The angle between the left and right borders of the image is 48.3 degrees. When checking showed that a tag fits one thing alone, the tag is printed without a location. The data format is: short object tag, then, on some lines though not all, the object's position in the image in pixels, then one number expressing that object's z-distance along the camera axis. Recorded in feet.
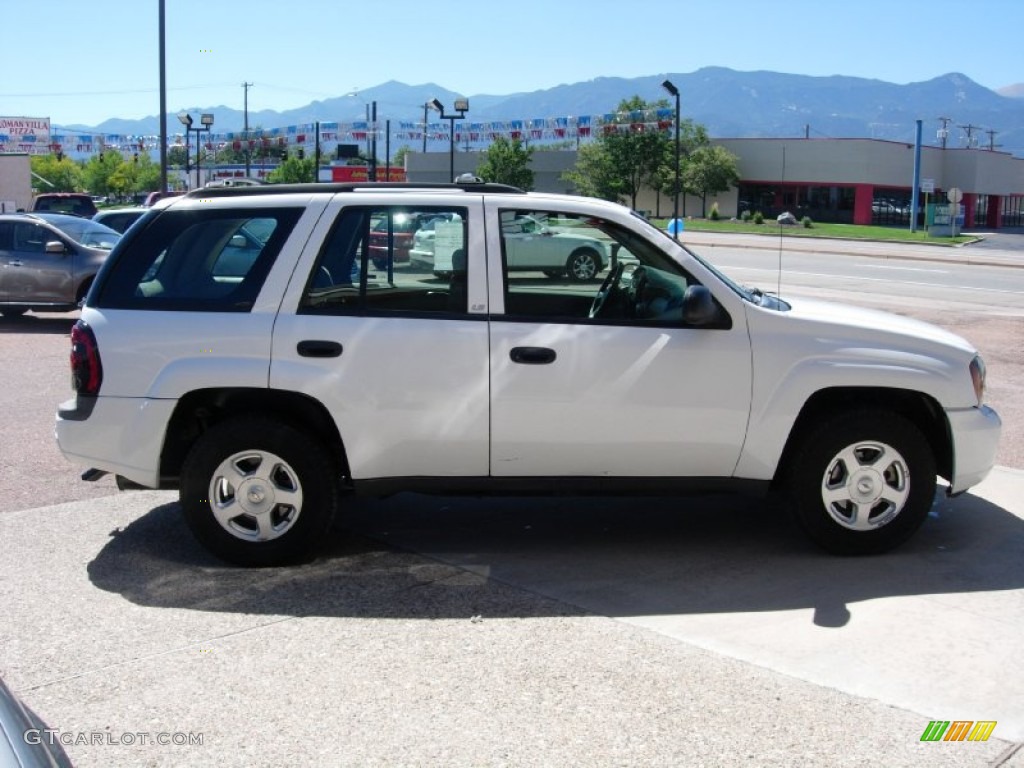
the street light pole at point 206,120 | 166.61
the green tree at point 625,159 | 228.43
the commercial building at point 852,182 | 244.83
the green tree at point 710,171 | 242.99
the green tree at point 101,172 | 355.15
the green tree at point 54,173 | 337.72
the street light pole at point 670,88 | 136.34
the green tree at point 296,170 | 276.62
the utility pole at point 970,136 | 330.01
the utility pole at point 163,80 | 92.99
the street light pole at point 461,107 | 156.19
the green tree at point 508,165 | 238.29
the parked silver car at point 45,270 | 55.21
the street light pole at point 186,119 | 148.93
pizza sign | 400.67
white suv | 18.47
